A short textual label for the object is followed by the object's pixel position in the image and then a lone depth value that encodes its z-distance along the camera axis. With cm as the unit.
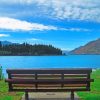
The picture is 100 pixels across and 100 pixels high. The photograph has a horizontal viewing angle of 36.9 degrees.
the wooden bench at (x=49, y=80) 443
